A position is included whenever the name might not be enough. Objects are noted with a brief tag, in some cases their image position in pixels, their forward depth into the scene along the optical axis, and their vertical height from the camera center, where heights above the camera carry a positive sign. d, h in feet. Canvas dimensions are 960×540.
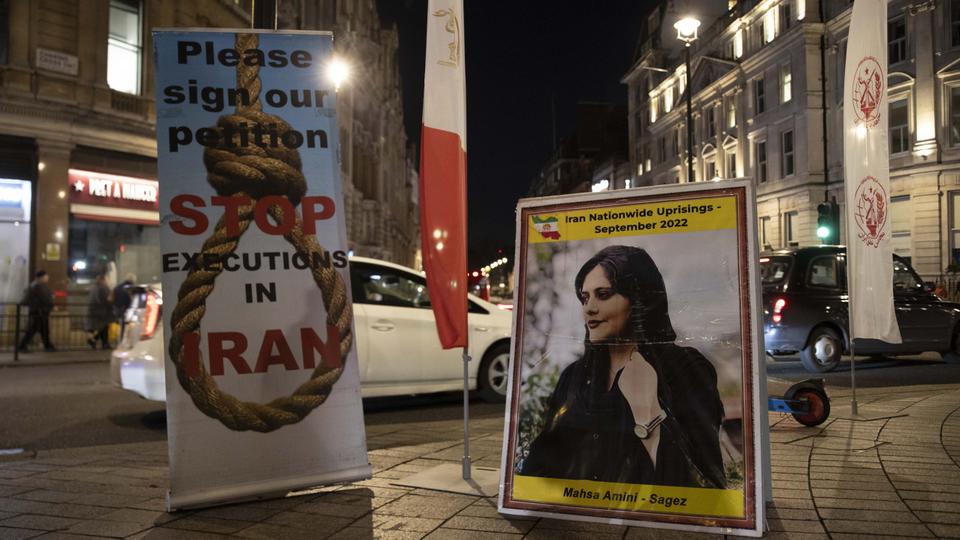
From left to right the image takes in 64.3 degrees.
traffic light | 63.57 +6.32
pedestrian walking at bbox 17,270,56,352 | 55.72 -0.25
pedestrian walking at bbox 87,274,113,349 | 59.52 -0.54
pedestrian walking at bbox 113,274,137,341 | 58.94 +0.29
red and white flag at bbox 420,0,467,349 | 15.51 +2.17
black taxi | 37.65 -0.80
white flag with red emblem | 23.32 +3.43
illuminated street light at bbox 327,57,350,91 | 15.92 +4.88
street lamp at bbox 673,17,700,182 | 58.70 +20.91
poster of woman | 12.18 -1.14
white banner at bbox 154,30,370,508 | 14.57 +0.62
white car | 25.75 -1.50
